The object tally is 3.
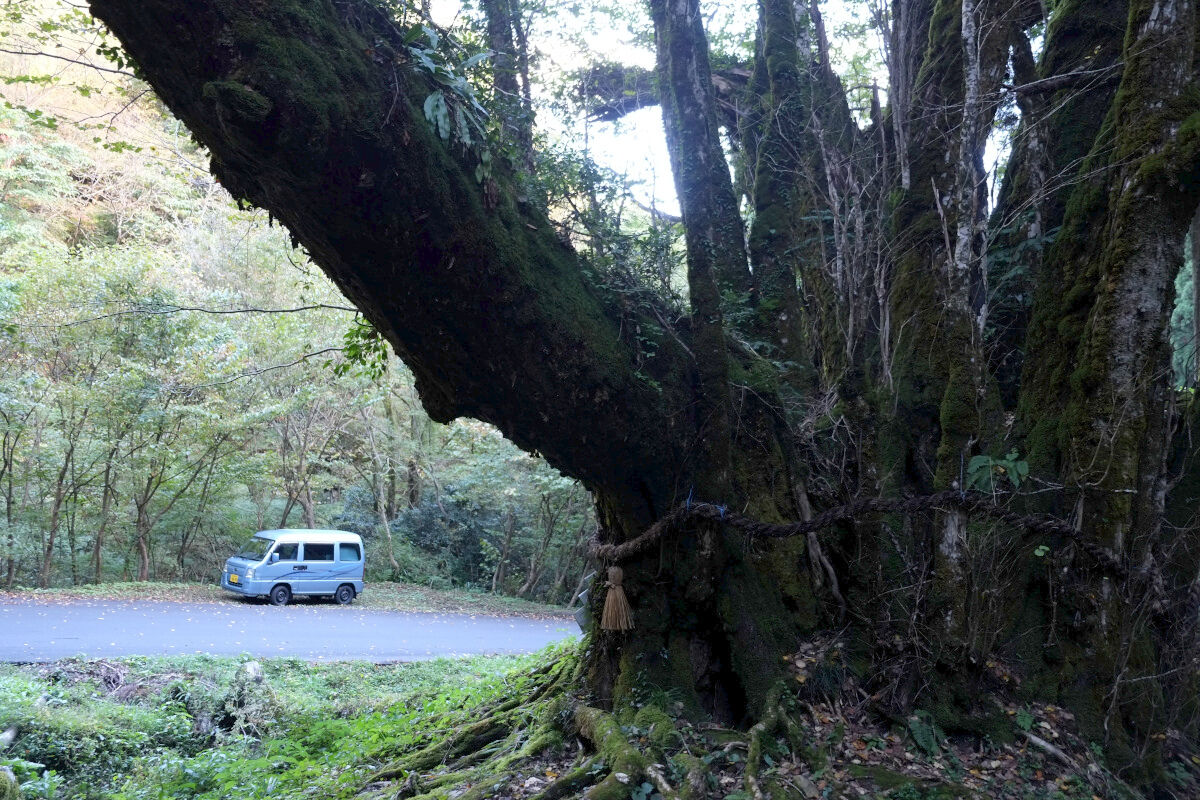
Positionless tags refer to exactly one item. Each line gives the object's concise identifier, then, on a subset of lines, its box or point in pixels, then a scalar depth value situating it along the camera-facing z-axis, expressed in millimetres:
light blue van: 16297
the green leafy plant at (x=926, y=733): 4797
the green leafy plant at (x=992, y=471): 4418
